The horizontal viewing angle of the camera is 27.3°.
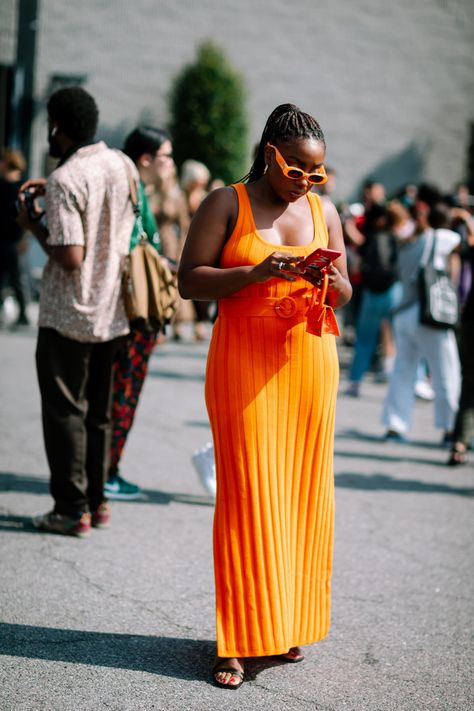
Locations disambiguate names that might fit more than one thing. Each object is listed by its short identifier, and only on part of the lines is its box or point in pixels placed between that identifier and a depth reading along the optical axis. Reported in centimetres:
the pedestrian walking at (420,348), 788
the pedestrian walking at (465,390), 710
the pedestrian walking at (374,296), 986
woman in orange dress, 333
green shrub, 2142
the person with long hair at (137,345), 530
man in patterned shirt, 452
